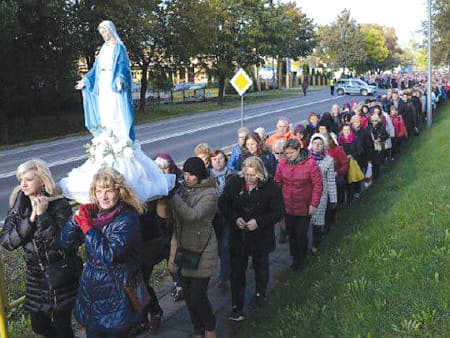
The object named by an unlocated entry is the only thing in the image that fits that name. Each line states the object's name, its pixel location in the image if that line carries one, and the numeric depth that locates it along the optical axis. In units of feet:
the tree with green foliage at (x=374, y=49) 311.06
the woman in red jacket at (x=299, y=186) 21.31
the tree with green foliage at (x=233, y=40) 152.25
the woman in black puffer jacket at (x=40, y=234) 13.00
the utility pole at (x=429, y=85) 69.77
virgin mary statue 14.18
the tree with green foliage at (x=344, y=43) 281.13
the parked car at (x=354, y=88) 176.86
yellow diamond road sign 55.21
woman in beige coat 14.67
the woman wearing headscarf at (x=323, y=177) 24.47
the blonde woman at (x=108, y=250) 11.39
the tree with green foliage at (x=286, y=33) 164.86
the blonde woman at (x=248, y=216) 17.54
